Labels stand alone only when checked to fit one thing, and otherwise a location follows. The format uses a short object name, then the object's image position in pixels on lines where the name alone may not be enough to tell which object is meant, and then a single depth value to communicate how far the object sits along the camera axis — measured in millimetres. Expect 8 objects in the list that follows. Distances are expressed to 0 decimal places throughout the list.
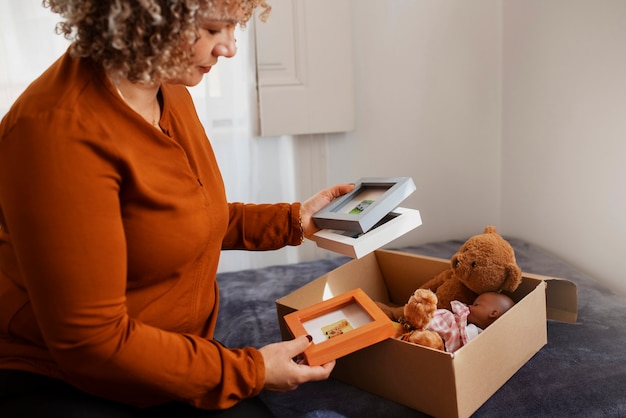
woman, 689
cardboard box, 902
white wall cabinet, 1618
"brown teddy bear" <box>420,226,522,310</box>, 1139
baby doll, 1055
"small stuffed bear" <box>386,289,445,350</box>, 997
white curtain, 1458
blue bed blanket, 963
